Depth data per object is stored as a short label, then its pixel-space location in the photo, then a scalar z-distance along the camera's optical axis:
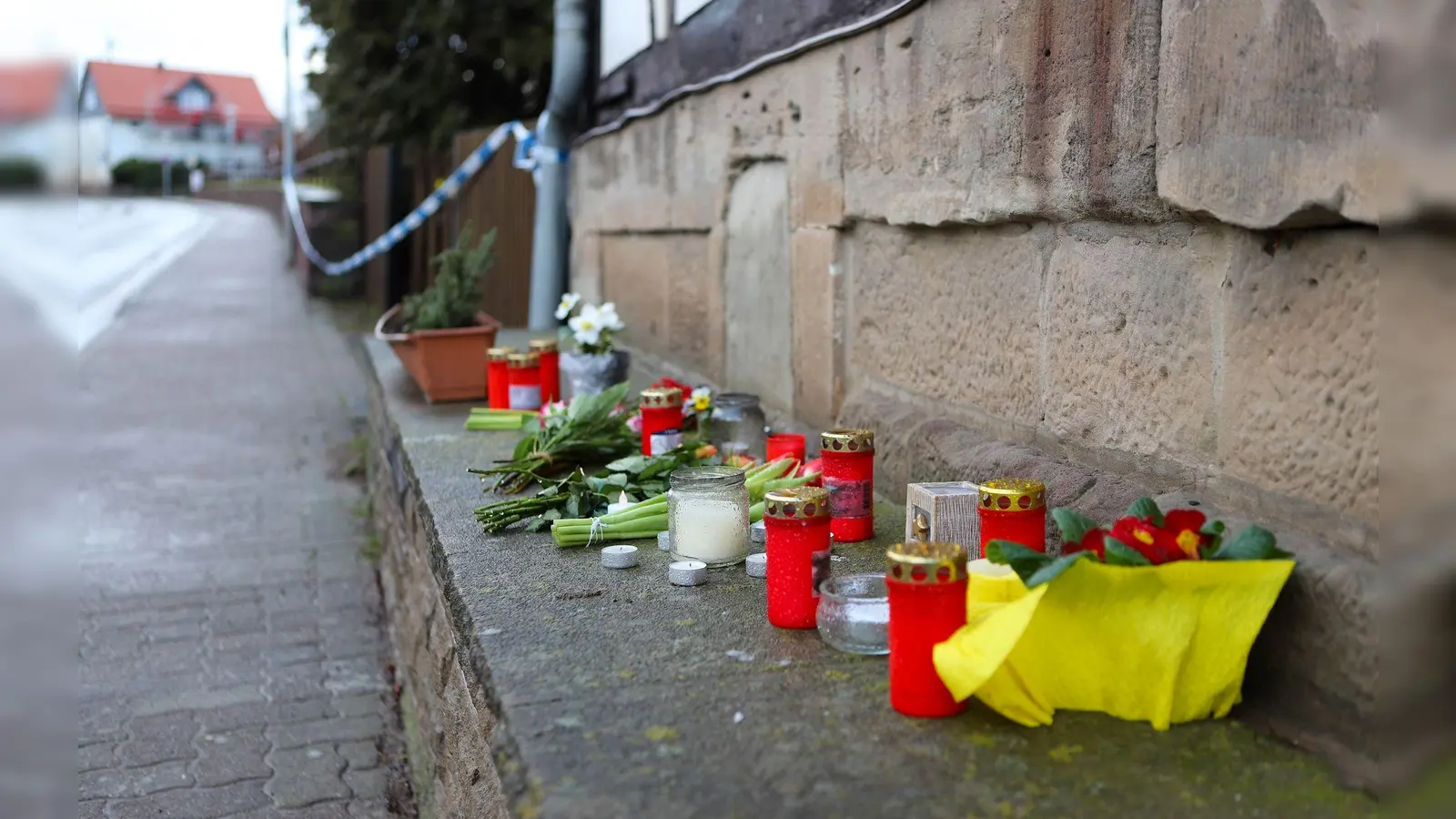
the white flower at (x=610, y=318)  4.16
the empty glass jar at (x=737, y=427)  3.57
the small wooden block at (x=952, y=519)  2.33
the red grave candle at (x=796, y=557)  2.13
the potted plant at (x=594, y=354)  4.17
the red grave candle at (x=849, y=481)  2.67
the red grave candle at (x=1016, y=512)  2.14
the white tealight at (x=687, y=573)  2.42
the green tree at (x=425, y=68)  10.40
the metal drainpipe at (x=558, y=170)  6.89
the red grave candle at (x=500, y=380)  4.34
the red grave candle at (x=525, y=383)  4.30
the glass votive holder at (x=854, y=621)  2.00
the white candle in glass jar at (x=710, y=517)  2.50
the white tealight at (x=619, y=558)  2.55
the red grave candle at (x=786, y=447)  3.17
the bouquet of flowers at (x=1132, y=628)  1.71
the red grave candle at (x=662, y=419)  3.38
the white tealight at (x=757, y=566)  2.48
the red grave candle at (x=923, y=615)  1.75
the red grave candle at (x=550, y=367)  4.37
